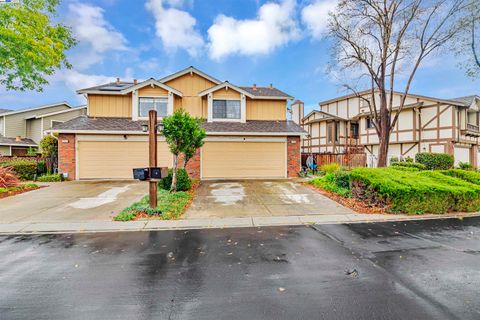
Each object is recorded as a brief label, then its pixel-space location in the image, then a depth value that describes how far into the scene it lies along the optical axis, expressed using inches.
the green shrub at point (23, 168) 509.7
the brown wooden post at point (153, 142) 280.5
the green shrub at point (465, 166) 680.1
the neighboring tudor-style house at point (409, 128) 744.3
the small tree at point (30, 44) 463.8
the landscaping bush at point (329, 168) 591.7
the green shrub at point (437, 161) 616.7
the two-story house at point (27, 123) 829.8
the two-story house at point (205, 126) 523.8
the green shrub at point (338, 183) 363.3
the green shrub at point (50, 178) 502.6
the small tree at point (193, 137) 342.6
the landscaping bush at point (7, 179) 402.6
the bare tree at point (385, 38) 499.2
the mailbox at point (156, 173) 279.1
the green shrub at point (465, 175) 359.6
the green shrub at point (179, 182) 383.2
